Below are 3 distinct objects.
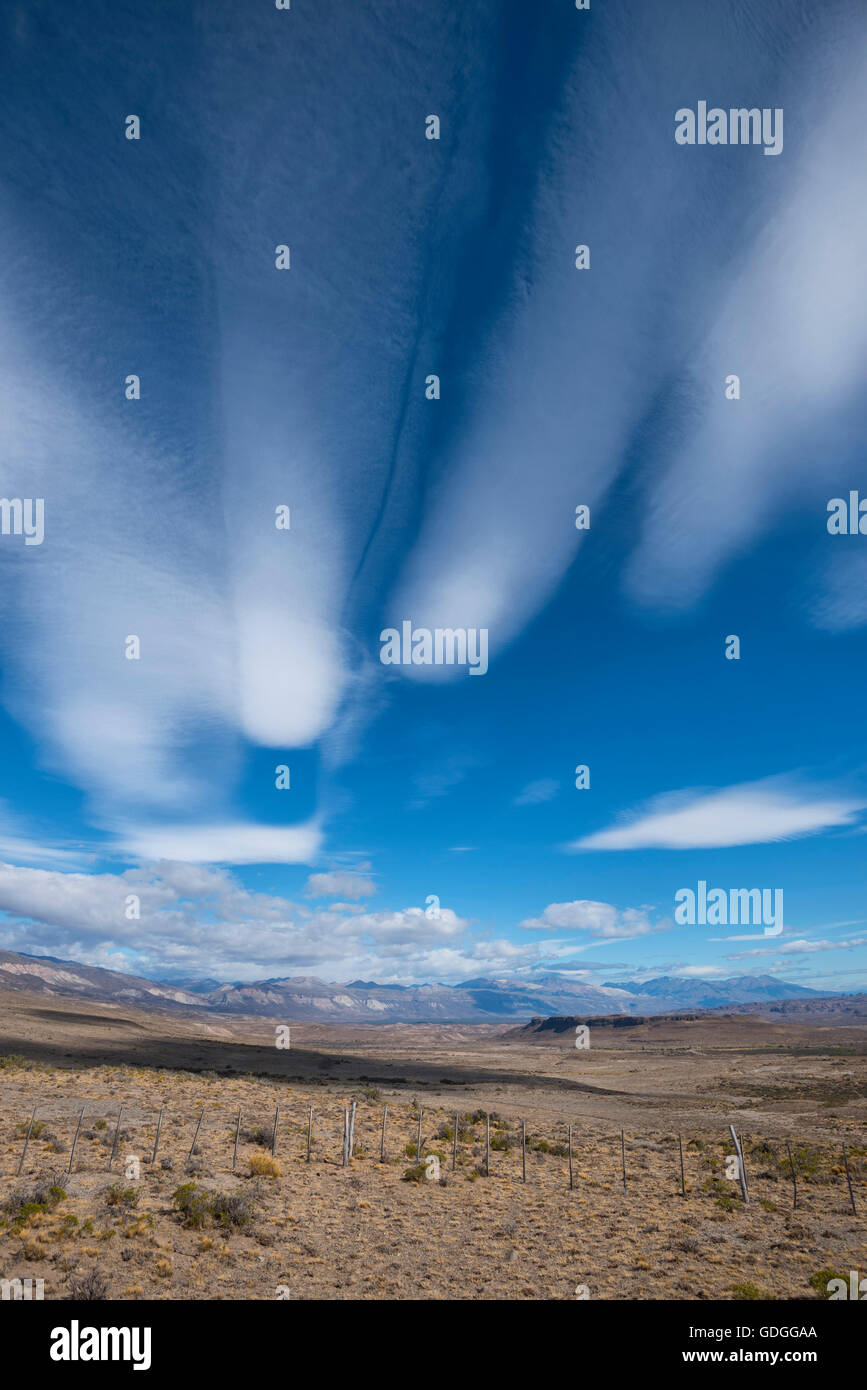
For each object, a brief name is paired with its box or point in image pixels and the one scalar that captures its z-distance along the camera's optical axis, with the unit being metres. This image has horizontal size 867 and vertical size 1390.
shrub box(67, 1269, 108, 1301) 15.95
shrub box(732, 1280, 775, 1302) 17.73
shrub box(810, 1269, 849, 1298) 18.36
